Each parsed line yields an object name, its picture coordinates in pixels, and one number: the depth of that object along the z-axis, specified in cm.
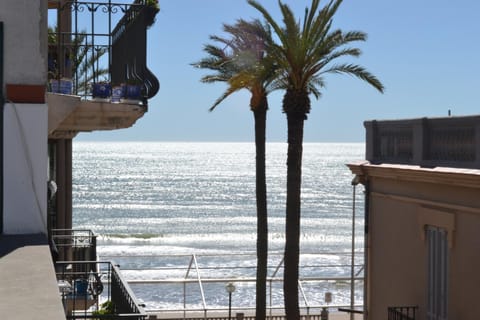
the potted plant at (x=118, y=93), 1186
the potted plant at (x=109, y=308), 908
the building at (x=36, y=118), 551
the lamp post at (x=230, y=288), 2598
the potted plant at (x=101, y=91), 1188
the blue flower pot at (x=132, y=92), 1176
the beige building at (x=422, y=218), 1476
